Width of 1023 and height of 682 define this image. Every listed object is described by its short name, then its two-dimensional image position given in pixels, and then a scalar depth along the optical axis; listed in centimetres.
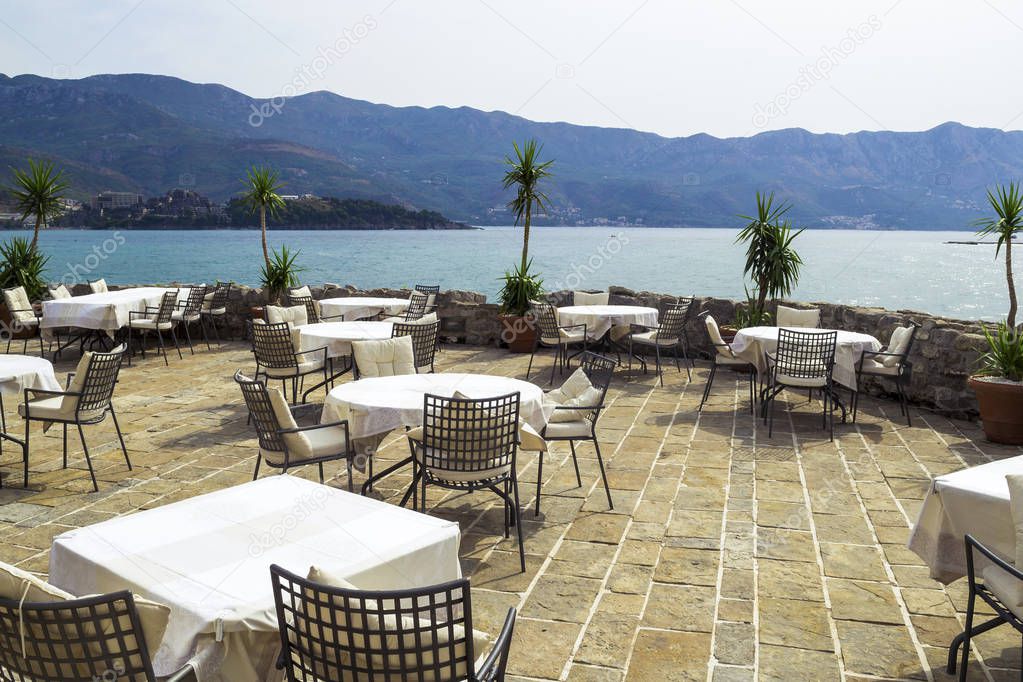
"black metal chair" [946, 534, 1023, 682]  246
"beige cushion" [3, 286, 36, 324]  949
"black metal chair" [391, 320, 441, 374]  662
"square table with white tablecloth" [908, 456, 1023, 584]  279
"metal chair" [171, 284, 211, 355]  1014
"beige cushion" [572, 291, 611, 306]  1005
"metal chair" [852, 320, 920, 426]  680
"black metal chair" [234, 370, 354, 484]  398
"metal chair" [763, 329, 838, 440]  635
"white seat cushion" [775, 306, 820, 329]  817
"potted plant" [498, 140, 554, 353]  1049
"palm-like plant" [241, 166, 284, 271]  1214
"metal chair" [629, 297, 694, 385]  833
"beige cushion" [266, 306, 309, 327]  754
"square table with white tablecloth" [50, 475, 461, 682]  193
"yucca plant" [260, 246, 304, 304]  1140
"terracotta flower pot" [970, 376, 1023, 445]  604
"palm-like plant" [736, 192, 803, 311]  934
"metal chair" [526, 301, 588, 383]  844
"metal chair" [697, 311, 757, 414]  705
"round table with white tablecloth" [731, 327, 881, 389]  682
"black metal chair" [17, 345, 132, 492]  488
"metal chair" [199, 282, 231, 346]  1064
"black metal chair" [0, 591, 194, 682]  173
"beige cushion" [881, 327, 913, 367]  682
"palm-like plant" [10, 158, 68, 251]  1184
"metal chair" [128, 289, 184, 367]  939
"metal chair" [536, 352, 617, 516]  448
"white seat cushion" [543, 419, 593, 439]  448
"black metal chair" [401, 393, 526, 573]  371
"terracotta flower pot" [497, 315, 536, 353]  1042
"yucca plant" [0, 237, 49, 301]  1145
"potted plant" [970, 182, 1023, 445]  605
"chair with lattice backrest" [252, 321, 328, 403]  648
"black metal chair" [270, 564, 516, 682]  181
